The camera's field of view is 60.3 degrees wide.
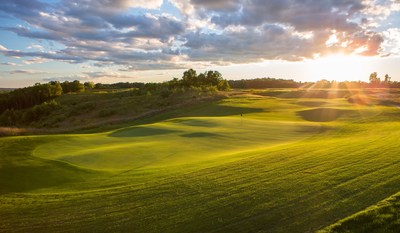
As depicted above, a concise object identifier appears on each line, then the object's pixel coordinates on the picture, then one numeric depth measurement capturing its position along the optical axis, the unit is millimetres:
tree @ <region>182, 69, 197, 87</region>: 109812
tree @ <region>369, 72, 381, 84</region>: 170875
